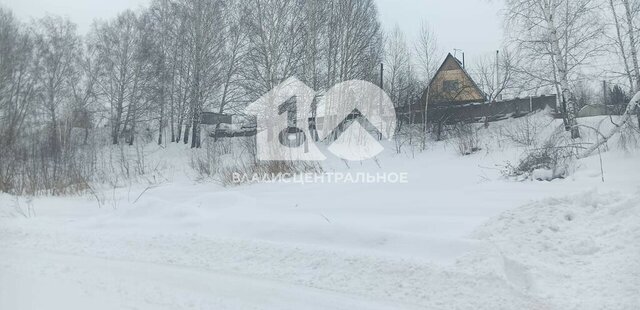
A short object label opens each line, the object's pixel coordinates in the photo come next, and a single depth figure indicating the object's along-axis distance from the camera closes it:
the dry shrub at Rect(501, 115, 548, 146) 16.10
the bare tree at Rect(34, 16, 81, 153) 30.50
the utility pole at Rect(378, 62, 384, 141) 27.42
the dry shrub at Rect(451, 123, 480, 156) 16.86
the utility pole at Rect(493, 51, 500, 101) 34.23
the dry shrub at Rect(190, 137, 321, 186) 11.56
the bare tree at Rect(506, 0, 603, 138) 16.92
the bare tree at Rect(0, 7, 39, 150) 22.83
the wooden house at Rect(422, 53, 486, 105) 23.62
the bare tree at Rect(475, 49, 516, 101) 34.13
